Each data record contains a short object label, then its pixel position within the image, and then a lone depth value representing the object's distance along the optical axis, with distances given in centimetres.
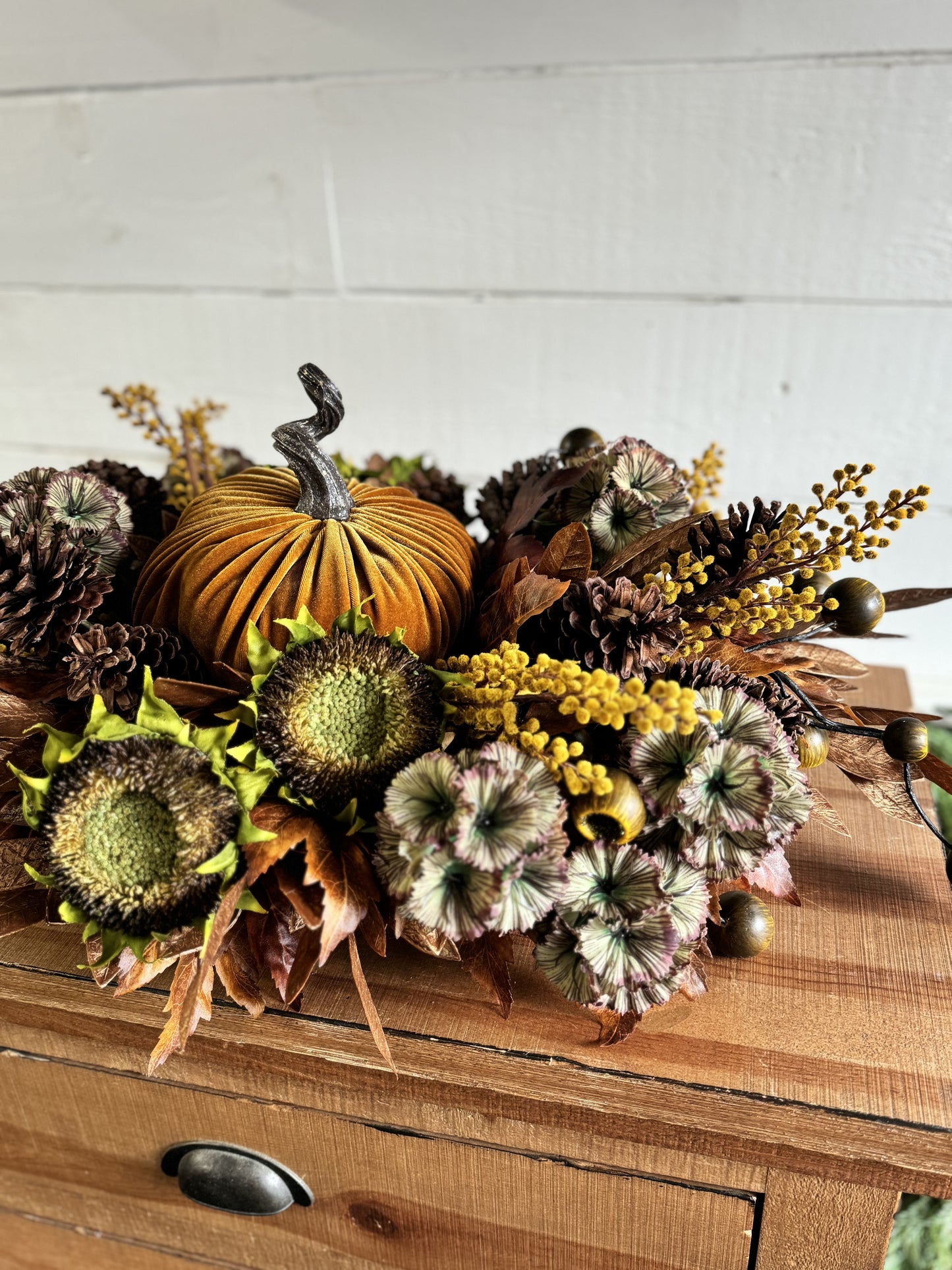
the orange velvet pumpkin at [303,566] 44
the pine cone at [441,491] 63
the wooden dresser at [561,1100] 41
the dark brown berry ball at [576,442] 61
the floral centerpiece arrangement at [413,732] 38
